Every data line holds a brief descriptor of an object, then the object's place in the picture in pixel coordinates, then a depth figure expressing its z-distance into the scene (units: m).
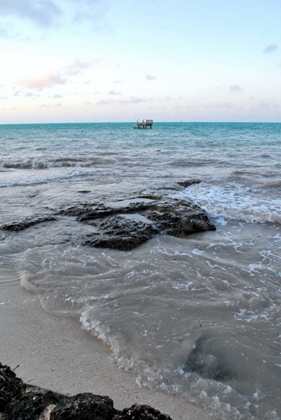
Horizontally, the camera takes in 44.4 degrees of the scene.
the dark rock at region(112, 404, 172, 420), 1.89
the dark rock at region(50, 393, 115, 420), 1.88
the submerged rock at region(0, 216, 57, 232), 6.50
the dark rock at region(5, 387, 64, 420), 1.96
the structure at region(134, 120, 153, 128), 67.12
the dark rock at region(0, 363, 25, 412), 2.08
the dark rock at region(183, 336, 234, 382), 2.82
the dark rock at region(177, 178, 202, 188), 11.14
